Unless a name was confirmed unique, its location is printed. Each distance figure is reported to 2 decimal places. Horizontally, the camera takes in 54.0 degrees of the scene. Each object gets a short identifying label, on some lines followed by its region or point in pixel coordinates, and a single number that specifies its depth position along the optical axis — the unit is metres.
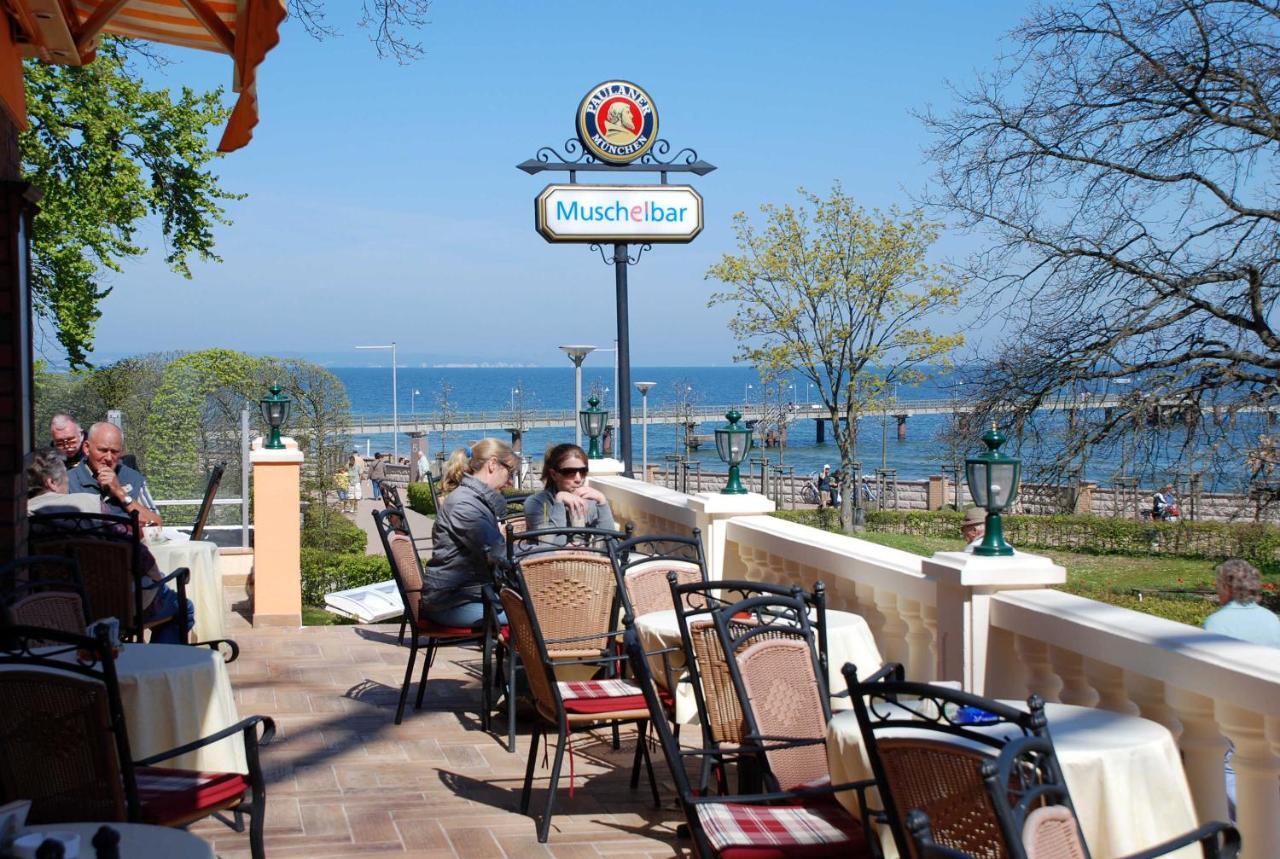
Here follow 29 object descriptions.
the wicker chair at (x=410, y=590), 6.56
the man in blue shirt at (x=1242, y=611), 5.39
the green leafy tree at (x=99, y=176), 17.73
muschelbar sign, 11.46
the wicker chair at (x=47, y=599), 4.36
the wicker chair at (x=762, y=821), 3.22
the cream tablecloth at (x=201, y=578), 8.09
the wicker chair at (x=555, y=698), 4.73
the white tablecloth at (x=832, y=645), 5.03
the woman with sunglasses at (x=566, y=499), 7.55
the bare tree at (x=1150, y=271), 12.48
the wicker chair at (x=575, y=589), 5.47
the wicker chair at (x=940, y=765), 2.43
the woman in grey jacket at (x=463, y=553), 6.69
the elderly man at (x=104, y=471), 7.64
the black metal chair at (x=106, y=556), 5.99
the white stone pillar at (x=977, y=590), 4.70
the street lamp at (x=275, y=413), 10.14
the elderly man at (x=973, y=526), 7.48
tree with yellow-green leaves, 31.42
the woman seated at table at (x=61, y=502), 6.52
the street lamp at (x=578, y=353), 20.17
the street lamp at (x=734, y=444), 7.48
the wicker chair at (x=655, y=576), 5.85
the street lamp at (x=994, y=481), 4.87
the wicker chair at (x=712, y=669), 4.06
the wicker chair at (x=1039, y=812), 2.08
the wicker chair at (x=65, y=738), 3.15
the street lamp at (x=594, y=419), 11.13
